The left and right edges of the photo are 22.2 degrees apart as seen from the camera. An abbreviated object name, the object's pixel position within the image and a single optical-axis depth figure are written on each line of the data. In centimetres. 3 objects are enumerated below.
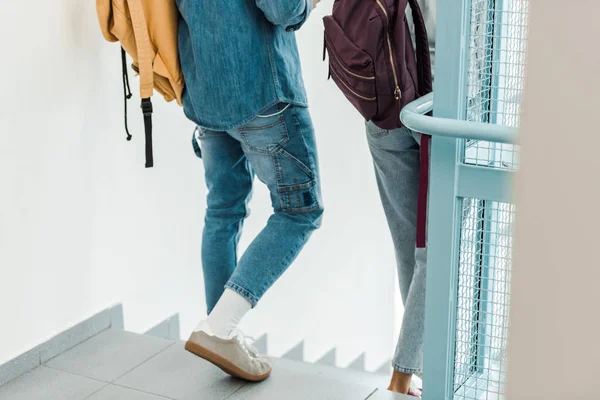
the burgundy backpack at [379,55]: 458
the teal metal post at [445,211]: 434
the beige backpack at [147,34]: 486
